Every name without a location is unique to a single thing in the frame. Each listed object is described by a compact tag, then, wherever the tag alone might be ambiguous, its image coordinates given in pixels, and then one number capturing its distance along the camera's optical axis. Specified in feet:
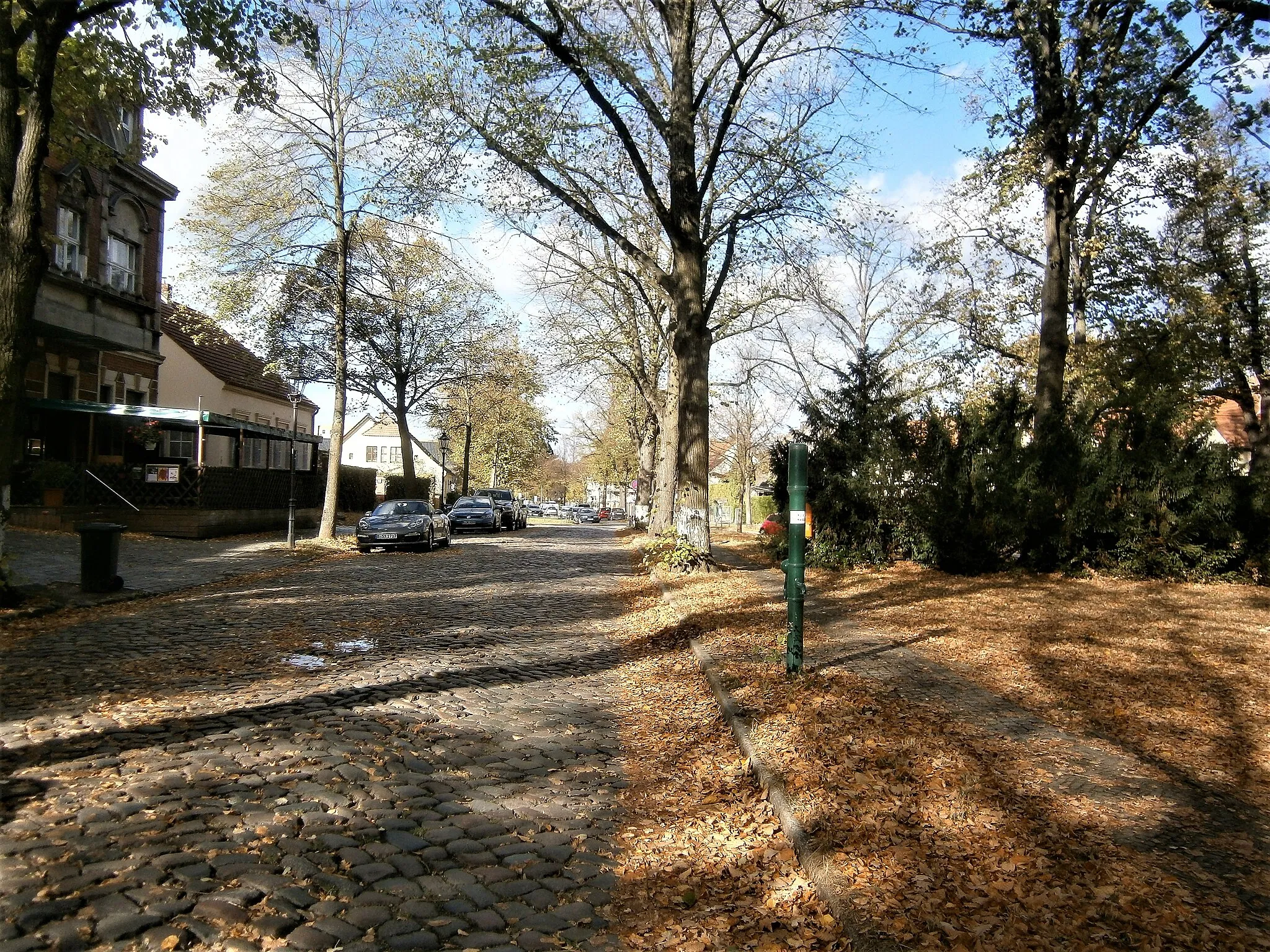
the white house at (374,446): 295.69
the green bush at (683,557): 51.70
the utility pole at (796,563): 22.20
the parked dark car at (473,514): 121.91
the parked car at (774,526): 69.46
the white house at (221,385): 119.03
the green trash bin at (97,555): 39.11
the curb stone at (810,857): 10.23
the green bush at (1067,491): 47.44
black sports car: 75.00
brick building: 72.54
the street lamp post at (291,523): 69.97
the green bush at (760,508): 129.11
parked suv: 136.15
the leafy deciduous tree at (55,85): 33.14
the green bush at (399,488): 142.41
